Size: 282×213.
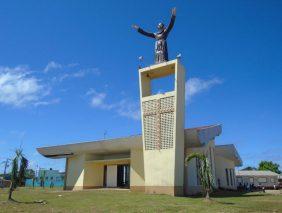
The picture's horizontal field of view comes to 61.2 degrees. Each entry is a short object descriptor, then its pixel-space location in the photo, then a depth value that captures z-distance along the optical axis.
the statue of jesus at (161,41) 25.01
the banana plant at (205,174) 17.71
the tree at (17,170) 18.09
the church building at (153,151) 22.85
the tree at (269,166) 72.77
